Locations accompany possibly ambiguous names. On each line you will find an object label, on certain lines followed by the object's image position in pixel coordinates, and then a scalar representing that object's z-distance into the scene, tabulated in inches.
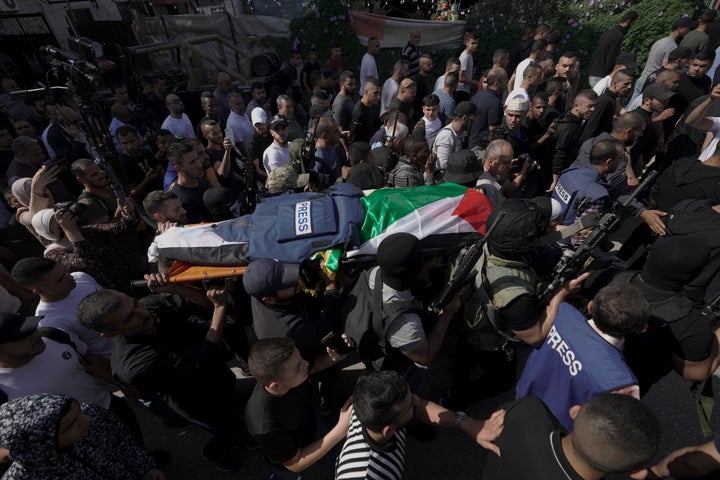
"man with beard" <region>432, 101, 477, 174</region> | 174.9
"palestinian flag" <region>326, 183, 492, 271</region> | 109.3
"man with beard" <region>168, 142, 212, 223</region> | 143.5
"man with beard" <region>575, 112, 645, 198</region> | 147.8
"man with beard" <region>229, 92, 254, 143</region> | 223.6
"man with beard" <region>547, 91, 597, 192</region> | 180.7
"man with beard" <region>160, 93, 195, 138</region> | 220.1
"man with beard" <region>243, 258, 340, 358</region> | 88.0
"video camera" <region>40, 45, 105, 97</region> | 139.2
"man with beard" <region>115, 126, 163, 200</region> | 178.1
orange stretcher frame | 106.7
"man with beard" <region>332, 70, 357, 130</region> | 232.5
